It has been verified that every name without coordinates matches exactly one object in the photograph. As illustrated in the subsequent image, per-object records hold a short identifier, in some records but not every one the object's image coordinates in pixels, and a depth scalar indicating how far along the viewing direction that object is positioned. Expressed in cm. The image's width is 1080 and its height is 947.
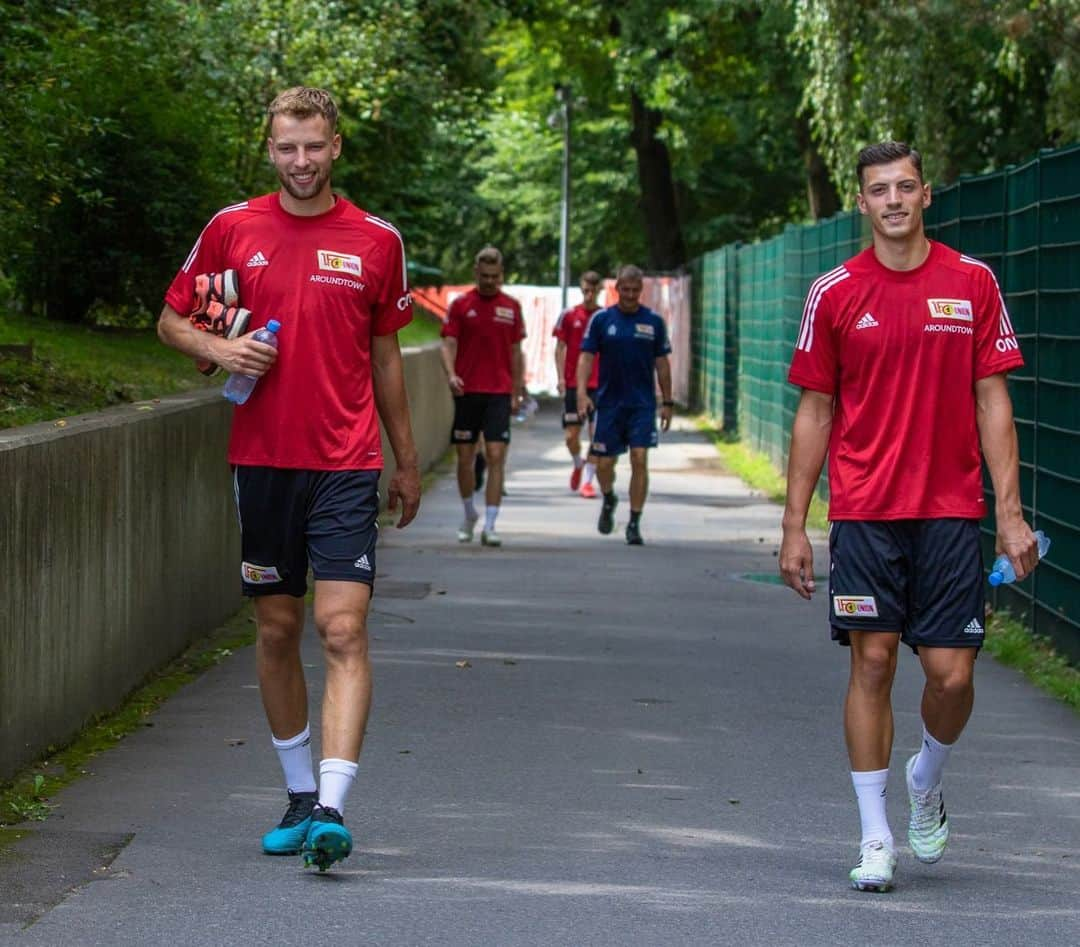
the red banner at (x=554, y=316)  3803
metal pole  4003
